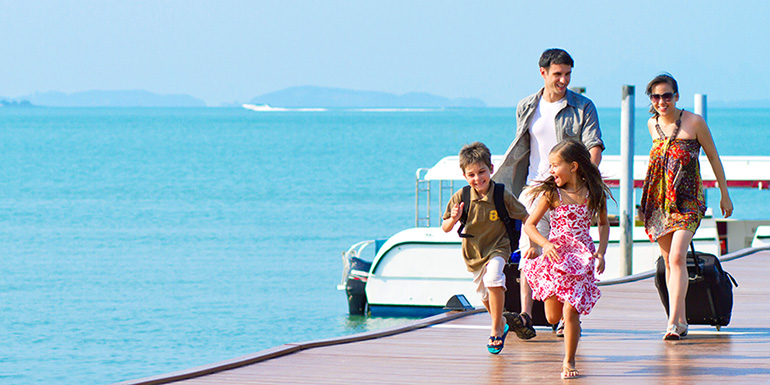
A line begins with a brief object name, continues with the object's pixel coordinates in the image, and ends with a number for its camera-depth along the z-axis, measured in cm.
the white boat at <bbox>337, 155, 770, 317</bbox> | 3036
